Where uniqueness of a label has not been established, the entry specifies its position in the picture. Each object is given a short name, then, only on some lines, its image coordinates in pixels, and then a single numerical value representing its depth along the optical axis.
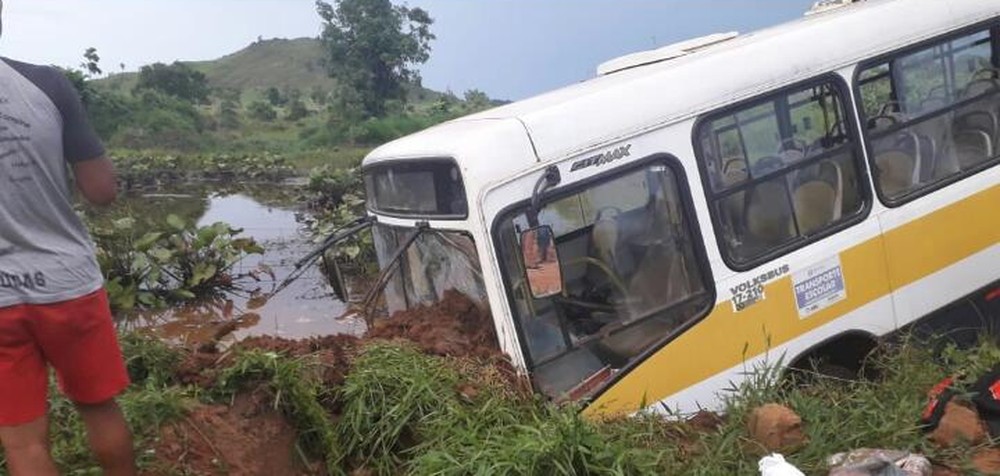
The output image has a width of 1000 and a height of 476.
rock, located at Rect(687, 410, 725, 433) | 3.92
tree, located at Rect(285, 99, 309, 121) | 45.72
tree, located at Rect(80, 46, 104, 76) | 42.03
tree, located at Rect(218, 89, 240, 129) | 44.00
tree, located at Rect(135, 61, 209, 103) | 50.75
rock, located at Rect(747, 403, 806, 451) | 3.50
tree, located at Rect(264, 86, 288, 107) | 55.06
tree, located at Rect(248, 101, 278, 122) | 46.97
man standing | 2.81
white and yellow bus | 4.11
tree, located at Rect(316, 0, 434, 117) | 31.94
